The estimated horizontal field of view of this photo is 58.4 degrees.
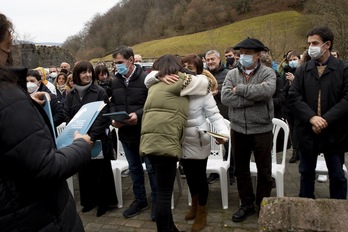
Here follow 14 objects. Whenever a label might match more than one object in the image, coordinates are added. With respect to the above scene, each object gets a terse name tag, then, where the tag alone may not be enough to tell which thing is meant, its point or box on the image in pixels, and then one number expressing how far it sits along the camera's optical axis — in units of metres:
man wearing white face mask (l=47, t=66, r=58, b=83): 9.95
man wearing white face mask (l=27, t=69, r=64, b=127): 4.38
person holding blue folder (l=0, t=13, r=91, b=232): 1.36
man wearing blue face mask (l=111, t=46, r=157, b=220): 3.71
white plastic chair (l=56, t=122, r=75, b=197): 4.56
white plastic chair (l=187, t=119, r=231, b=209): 3.91
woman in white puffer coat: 3.03
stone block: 1.87
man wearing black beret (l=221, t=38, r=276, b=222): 3.32
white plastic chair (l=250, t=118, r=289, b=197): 3.75
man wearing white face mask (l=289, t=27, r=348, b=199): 3.20
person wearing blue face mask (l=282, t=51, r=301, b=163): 5.29
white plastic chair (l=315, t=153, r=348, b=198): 3.78
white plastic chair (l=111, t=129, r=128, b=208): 4.21
